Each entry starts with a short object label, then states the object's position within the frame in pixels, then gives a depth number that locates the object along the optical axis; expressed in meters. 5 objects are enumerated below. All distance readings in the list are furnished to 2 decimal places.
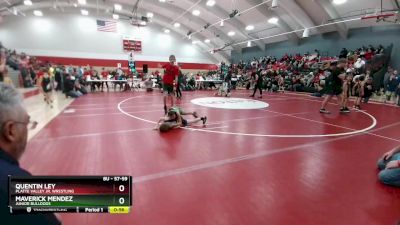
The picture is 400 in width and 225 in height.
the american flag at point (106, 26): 24.64
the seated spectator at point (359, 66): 13.65
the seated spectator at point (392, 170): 2.81
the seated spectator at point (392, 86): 12.32
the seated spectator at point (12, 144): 0.72
